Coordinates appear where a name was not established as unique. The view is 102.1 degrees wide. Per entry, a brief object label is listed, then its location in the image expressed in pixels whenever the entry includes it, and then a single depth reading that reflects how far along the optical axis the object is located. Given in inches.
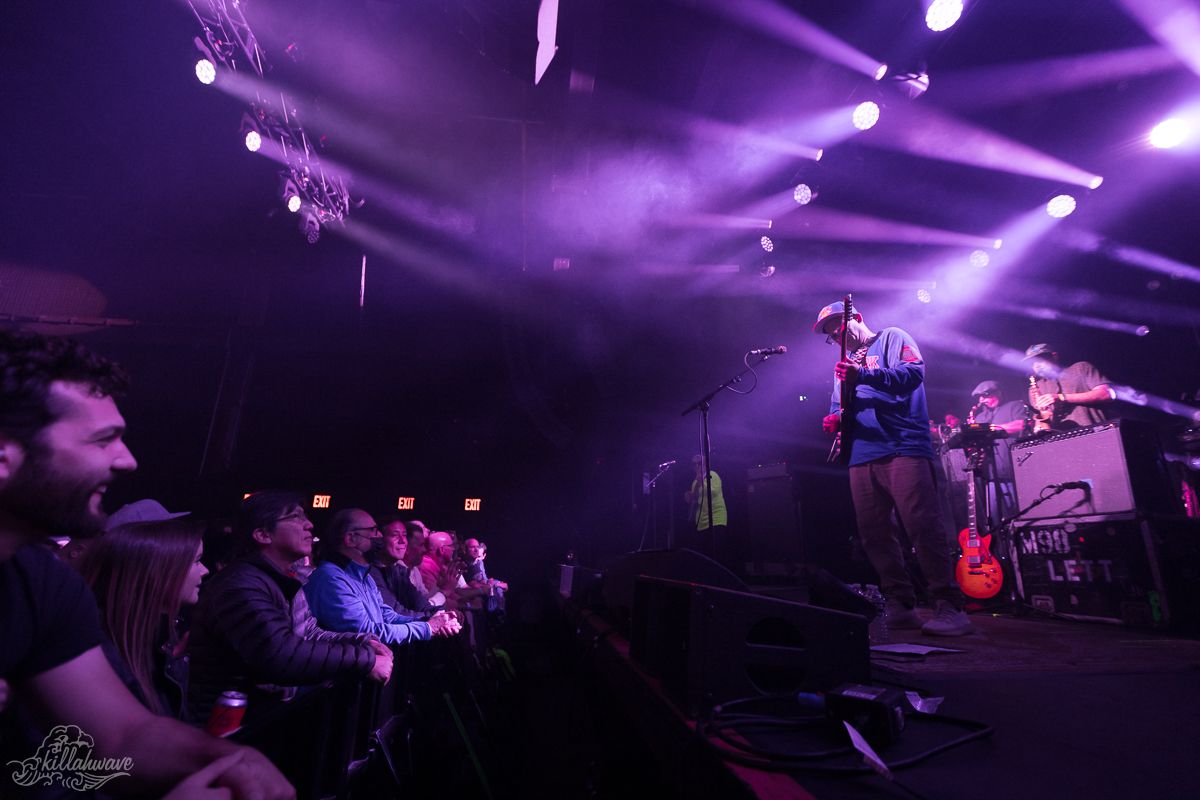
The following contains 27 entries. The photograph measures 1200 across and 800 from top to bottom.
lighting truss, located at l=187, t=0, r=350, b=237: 155.3
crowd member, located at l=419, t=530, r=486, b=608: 228.1
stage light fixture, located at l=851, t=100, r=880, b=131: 177.8
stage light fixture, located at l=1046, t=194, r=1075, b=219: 223.0
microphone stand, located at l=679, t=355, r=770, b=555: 144.9
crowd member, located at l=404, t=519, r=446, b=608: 220.7
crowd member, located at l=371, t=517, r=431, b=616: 184.5
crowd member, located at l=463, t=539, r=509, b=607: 289.8
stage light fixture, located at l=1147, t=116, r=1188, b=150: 182.7
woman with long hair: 67.1
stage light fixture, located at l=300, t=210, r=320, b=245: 235.0
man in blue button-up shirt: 122.4
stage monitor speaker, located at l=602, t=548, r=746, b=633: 59.9
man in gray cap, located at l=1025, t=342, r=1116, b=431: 189.9
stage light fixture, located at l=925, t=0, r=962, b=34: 140.5
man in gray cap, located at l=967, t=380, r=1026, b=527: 204.2
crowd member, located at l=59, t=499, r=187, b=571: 87.7
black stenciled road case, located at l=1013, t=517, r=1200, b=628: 121.8
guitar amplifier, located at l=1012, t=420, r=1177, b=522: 139.4
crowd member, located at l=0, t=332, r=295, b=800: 36.5
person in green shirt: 255.1
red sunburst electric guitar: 187.0
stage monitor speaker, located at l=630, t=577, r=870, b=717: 43.9
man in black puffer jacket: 82.2
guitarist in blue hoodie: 104.6
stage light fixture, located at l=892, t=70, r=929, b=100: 165.4
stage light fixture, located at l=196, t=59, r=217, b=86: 166.9
